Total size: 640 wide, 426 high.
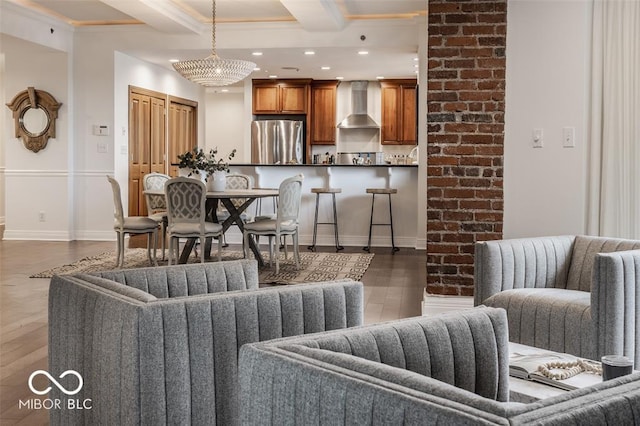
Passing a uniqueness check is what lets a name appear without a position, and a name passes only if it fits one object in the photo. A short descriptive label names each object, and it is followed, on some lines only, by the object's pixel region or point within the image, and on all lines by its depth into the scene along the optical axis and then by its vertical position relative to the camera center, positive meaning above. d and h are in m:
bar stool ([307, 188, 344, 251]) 8.59 -0.47
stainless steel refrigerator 11.74 +0.63
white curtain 4.42 +0.44
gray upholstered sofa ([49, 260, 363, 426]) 1.90 -0.45
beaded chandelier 7.31 +1.14
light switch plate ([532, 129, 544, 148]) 4.52 +0.28
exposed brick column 4.52 +0.34
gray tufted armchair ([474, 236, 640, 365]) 3.07 -0.54
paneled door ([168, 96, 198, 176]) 11.34 +0.87
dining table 6.73 -0.31
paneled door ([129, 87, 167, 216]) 9.80 +0.58
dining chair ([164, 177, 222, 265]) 6.25 -0.27
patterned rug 6.42 -0.86
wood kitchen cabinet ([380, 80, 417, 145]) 11.94 +1.18
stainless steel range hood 11.95 +1.16
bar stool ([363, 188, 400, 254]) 8.45 -0.23
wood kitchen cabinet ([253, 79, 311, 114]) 11.89 +1.41
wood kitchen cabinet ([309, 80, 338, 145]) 12.02 +1.19
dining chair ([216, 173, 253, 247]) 8.38 -0.03
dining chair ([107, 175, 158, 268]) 6.75 -0.45
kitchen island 8.82 -0.22
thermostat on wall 9.22 +0.63
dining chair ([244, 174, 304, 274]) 6.66 -0.40
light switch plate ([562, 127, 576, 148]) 4.50 +0.29
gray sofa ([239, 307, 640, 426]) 1.09 -0.36
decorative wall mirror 9.15 +0.81
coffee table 2.06 -0.62
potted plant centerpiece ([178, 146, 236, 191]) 6.99 +0.11
